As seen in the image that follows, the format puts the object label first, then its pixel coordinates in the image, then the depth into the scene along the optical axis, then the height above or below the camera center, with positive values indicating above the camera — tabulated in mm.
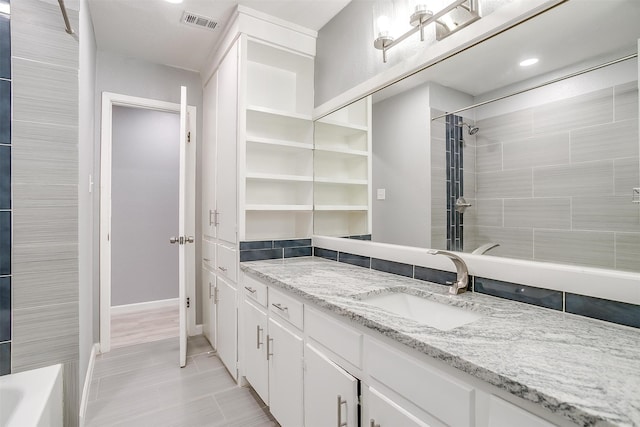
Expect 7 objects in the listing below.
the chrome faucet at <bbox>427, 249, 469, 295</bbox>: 1279 -254
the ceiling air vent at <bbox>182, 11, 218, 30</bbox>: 2174 +1380
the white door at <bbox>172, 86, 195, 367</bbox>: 2328 -196
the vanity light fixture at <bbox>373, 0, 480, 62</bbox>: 1262 +847
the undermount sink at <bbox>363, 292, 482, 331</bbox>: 1186 -398
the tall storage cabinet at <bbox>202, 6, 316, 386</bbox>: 2148 +498
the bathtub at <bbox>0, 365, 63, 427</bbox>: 1134 -741
